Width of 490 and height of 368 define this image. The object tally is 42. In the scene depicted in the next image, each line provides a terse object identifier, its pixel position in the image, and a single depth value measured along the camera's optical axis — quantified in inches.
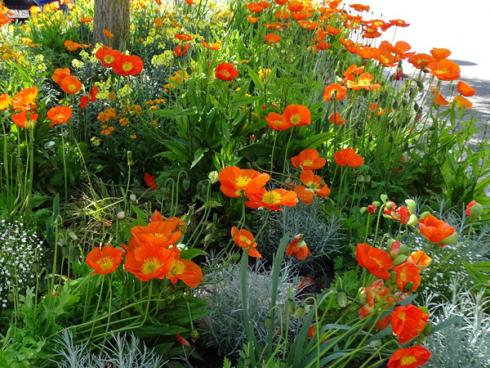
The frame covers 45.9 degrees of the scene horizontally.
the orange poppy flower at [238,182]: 67.2
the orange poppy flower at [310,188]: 89.3
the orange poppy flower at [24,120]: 82.7
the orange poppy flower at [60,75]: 99.8
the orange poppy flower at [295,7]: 140.1
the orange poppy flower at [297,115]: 94.1
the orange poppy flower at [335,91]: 105.0
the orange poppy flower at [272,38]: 133.4
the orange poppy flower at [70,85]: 97.3
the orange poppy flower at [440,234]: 64.5
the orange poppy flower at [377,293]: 62.4
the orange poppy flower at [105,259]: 58.7
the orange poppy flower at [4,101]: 86.4
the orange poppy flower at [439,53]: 105.9
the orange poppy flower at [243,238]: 68.7
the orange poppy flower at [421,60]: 107.0
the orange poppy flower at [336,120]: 110.0
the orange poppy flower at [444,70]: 104.9
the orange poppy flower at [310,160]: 95.7
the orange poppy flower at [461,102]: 115.7
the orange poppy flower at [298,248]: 74.0
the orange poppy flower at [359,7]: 151.4
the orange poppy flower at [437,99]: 113.6
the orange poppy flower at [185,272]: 63.7
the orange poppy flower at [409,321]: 57.2
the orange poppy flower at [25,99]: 86.2
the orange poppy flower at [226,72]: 101.7
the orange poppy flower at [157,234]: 59.5
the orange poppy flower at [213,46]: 124.8
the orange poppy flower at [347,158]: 92.7
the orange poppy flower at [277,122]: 95.1
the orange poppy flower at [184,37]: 129.2
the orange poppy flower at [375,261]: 61.1
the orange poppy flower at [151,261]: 57.4
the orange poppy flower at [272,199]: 67.9
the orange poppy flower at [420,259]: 68.0
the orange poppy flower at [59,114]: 88.5
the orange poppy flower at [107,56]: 110.8
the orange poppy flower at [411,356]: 56.6
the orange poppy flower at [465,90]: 110.2
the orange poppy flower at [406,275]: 62.7
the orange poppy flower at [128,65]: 106.8
